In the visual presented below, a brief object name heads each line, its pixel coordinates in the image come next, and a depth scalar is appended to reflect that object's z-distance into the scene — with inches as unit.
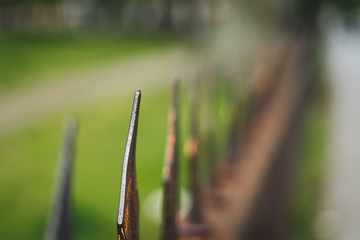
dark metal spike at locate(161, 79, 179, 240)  39.2
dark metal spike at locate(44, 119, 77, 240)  35.9
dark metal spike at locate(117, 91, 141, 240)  29.2
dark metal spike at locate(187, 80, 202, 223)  44.9
